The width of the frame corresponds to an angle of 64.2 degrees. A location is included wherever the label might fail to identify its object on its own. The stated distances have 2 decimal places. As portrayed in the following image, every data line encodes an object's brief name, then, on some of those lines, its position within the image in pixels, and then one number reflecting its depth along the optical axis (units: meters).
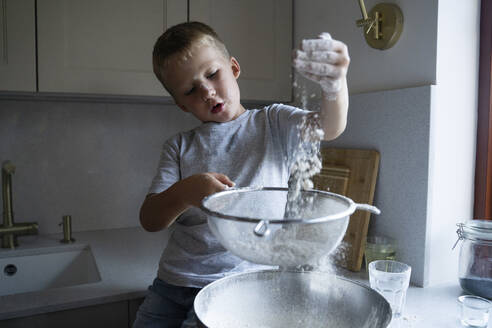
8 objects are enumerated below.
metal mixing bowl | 0.52
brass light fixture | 0.98
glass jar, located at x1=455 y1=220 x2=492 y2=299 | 0.86
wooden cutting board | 1.04
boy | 0.81
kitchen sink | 1.25
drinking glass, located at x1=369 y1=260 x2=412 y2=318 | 0.79
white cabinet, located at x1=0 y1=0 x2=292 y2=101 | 1.04
